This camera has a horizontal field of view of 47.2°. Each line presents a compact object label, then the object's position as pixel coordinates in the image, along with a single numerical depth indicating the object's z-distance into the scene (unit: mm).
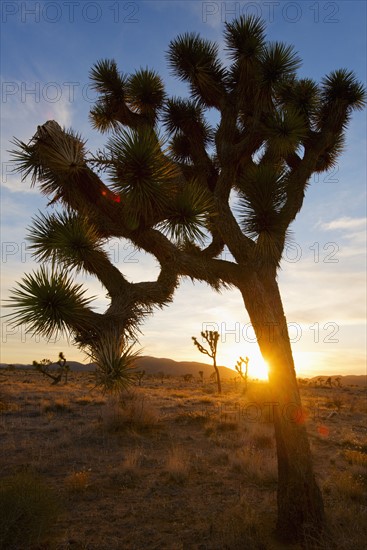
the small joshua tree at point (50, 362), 27906
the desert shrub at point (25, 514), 5035
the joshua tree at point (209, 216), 5559
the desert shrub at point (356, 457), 9649
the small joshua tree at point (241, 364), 26180
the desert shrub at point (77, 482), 7562
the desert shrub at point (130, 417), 12172
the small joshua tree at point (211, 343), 26266
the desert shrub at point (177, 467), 8352
